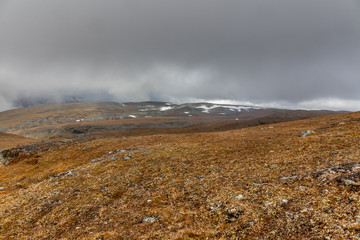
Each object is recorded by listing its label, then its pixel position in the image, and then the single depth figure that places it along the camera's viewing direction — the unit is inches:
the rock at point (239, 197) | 489.1
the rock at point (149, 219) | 470.6
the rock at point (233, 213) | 418.4
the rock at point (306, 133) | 1091.9
